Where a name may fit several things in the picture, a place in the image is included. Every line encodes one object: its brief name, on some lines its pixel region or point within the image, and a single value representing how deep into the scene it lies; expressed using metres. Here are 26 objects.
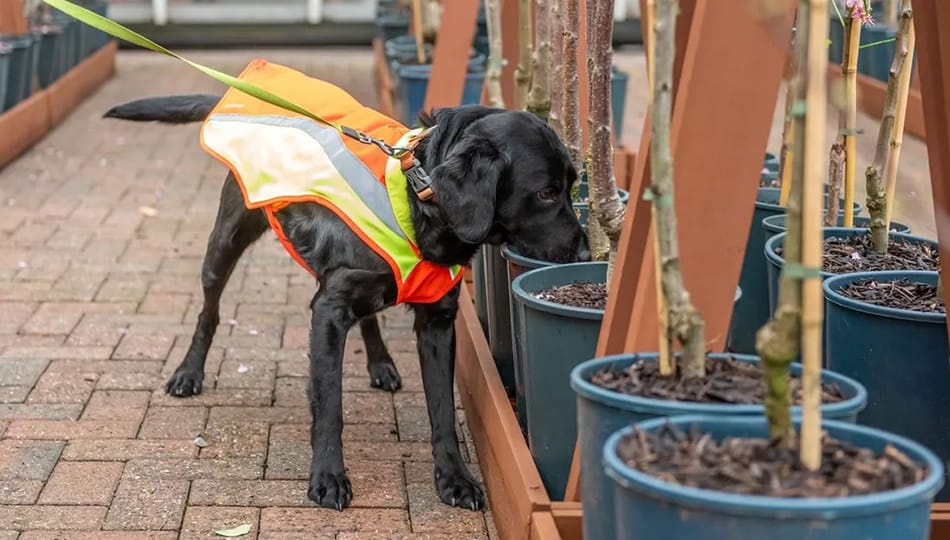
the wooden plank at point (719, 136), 2.54
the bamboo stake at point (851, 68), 3.90
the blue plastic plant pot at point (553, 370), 3.25
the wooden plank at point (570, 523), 2.91
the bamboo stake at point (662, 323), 2.38
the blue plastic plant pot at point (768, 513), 1.85
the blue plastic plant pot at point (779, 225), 4.43
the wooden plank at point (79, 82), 10.66
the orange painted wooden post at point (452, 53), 6.84
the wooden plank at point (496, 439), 3.14
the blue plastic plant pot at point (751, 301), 4.62
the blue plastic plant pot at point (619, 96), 8.65
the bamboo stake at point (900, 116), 3.81
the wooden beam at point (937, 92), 2.88
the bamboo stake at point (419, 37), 9.34
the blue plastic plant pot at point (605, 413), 2.27
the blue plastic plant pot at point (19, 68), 9.23
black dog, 3.53
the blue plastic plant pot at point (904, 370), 3.04
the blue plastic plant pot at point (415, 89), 8.62
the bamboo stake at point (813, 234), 1.97
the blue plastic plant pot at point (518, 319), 3.78
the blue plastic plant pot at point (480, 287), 4.92
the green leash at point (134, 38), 2.83
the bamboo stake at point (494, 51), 5.66
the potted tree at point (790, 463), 1.87
